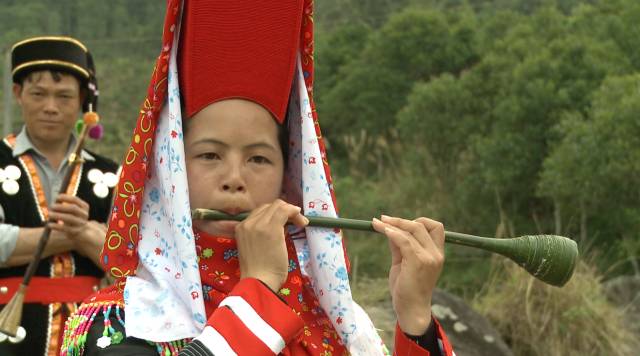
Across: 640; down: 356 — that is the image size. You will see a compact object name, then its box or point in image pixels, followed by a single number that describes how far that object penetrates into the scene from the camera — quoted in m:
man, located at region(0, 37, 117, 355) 3.74
